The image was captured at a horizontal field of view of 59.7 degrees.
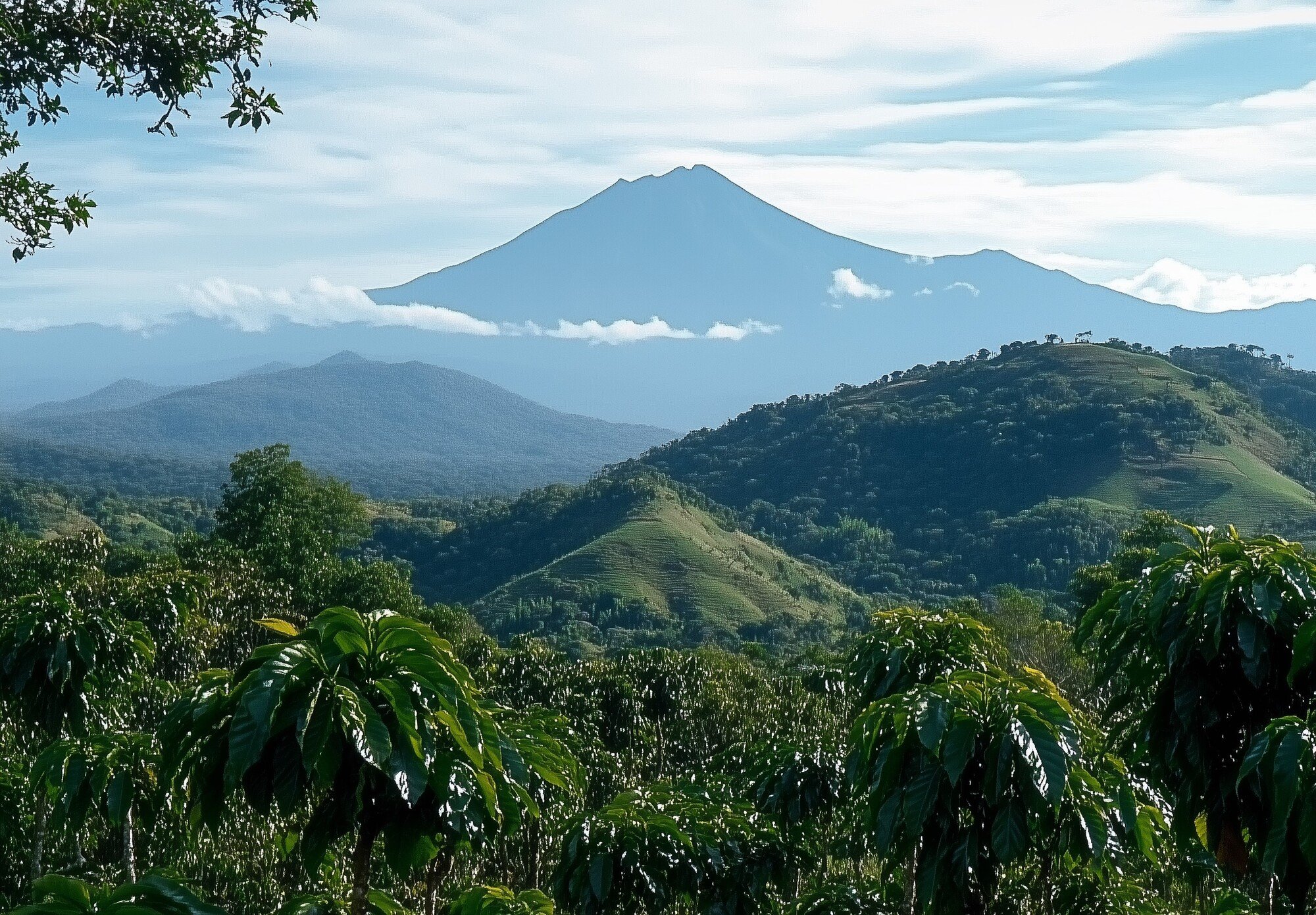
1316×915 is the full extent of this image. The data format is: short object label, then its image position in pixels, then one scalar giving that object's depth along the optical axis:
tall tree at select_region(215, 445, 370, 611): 43.56
